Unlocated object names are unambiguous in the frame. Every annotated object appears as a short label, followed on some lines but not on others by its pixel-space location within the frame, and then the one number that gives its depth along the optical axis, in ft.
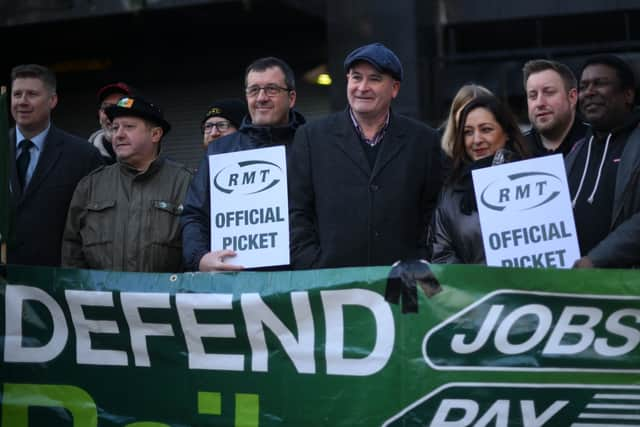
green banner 14.90
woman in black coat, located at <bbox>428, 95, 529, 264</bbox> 17.79
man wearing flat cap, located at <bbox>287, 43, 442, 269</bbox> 17.52
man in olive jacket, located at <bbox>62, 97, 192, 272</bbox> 19.25
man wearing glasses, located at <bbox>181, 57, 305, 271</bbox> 18.75
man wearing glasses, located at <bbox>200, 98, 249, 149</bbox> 23.59
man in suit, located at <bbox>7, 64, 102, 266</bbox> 20.52
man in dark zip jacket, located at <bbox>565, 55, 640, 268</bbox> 15.84
